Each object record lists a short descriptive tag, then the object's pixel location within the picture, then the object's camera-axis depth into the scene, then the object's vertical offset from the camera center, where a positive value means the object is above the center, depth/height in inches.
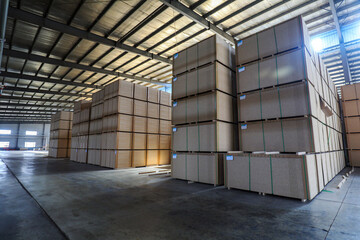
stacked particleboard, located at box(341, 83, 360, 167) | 394.0 +55.9
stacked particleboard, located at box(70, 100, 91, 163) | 544.1 +40.8
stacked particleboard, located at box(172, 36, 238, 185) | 235.8 +44.3
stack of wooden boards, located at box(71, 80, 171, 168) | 412.8 +42.7
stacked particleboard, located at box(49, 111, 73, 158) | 754.8 +39.3
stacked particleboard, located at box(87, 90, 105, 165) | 475.3 +44.2
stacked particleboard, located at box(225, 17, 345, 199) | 170.7 +29.2
